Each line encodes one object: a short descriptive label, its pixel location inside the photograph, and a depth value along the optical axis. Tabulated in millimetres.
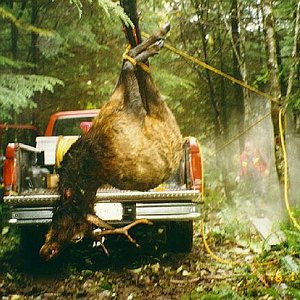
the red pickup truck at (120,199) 3834
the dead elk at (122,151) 2924
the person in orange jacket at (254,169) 7246
